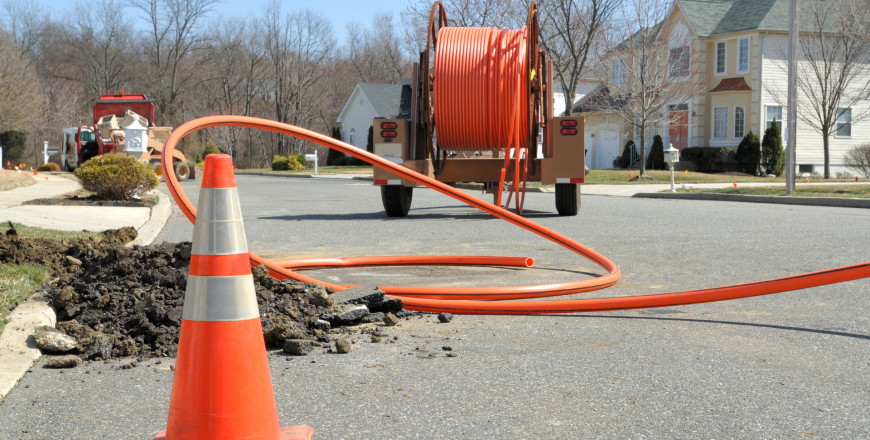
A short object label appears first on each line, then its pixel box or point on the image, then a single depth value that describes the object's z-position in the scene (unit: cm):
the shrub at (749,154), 3359
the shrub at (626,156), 3984
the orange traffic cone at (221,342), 266
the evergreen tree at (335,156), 5625
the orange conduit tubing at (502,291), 498
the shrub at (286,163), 5134
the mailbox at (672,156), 2269
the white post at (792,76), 1969
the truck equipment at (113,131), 2655
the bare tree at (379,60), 7181
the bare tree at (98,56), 6381
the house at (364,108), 5596
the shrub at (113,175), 1377
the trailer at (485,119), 1161
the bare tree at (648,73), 3142
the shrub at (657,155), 3747
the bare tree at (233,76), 6494
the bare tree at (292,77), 6506
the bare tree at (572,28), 3122
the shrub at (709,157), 3528
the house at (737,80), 3575
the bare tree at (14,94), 2980
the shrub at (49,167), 3833
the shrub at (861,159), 3269
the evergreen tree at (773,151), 3322
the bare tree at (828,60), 2902
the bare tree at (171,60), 6156
